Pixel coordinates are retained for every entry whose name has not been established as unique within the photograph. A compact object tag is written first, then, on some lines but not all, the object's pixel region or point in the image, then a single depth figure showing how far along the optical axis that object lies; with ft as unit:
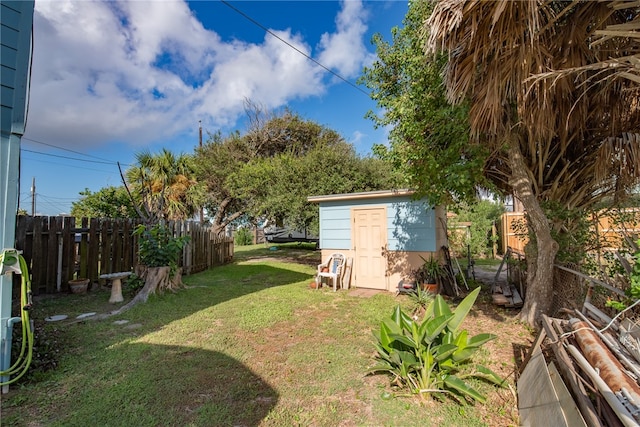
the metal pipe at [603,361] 4.84
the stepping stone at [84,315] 14.47
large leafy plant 8.22
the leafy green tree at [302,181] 32.17
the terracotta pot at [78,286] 18.54
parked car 69.41
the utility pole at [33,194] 65.77
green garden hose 8.10
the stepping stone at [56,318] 13.75
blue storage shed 21.50
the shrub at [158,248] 19.17
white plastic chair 22.81
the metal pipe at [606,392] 4.10
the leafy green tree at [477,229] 37.50
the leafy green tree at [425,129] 12.73
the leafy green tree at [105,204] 44.52
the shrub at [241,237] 67.27
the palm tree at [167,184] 26.86
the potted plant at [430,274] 19.49
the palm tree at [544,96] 9.62
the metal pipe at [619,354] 5.29
